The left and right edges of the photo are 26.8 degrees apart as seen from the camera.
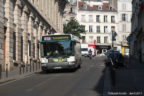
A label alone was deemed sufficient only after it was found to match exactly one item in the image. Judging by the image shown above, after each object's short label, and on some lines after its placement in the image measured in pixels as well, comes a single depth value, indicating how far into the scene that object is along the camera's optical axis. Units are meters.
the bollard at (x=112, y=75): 10.96
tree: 68.06
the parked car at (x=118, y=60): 26.50
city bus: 19.98
